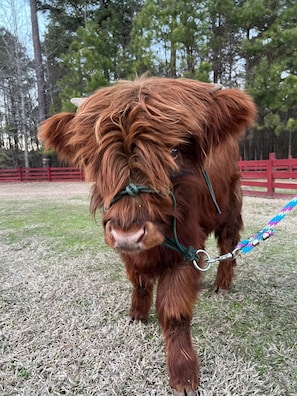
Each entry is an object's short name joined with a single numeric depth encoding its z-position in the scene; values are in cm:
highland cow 113
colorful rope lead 158
